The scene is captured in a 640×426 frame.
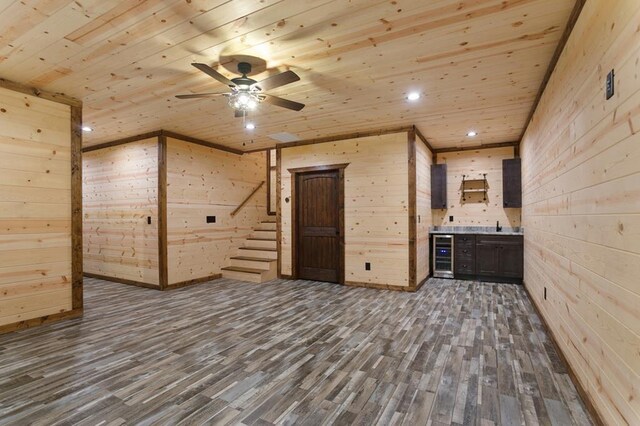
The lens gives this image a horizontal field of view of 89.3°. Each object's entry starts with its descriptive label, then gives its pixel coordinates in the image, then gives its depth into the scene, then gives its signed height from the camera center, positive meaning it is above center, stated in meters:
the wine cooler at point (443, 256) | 6.36 -0.86
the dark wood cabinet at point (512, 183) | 6.12 +0.57
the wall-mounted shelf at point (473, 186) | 6.71 +0.56
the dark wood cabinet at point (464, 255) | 6.18 -0.82
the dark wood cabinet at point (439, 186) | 6.76 +0.56
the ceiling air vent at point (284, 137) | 5.86 +1.44
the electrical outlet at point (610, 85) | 1.72 +0.69
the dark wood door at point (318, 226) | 6.01 -0.23
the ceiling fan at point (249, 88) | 2.82 +1.18
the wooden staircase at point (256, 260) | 6.25 -0.93
